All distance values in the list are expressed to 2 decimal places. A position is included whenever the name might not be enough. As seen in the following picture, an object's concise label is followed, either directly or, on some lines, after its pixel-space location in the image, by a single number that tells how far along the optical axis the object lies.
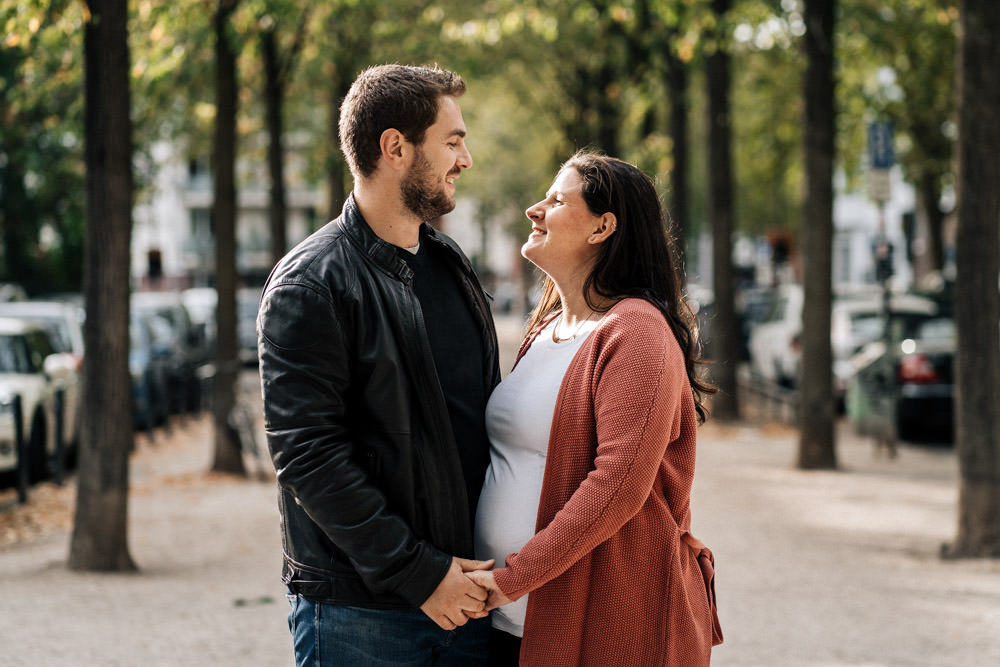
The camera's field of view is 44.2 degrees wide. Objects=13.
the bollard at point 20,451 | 10.45
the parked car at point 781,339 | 18.72
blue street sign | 13.41
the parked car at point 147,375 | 16.59
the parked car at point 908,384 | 12.73
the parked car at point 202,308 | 24.92
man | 2.65
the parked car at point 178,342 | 18.81
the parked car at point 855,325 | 16.53
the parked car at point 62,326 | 13.48
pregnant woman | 2.74
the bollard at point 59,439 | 11.50
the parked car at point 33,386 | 11.41
